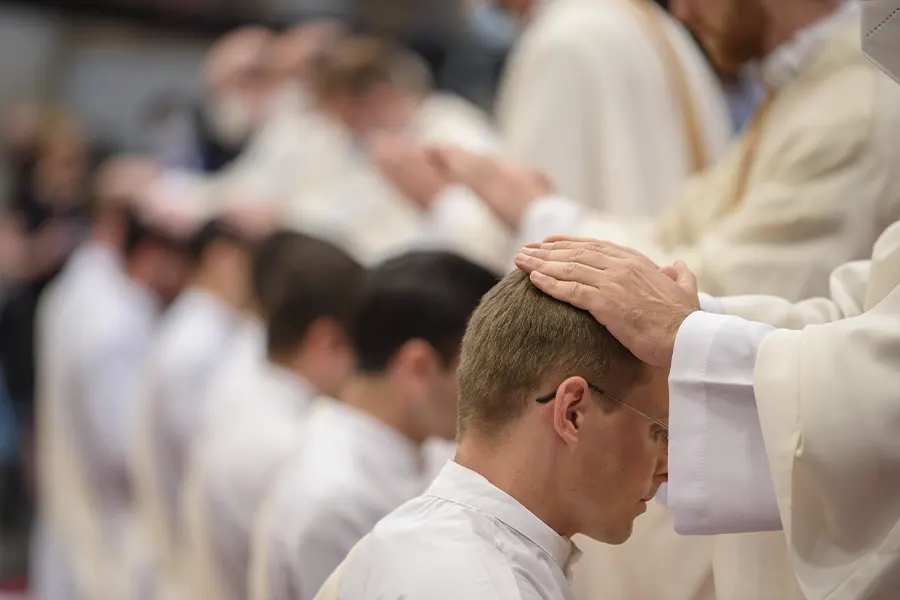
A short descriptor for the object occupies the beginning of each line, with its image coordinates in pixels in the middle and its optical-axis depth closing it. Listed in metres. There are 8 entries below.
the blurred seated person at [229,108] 15.67
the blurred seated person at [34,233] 17.30
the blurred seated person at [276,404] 7.94
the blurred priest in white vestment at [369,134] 11.06
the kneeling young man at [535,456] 4.34
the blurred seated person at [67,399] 13.51
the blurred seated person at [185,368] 10.48
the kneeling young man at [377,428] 6.26
